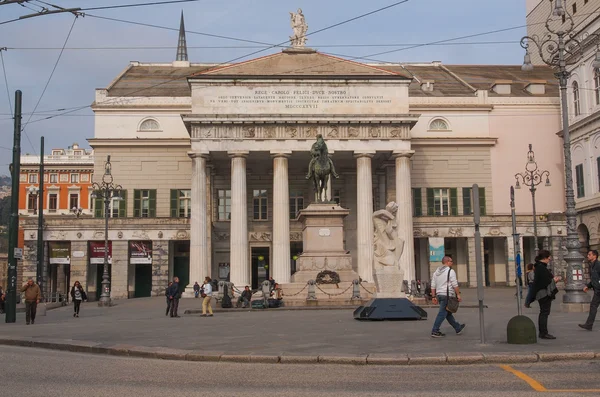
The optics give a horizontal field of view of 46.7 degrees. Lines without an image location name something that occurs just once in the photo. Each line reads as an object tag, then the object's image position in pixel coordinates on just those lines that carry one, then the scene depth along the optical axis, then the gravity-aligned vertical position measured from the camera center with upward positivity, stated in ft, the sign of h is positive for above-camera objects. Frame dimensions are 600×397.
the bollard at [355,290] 100.14 -3.42
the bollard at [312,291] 98.84 -3.44
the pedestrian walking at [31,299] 77.00 -3.05
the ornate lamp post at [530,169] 195.64 +26.23
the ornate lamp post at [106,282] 132.87 -2.26
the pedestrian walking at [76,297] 94.63 -3.60
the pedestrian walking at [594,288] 52.26 -1.98
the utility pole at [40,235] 134.09 +7.07
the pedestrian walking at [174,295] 89.20 -3.39
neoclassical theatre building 160.76 +26.86
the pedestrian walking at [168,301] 90.35 -4.30
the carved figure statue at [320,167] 105.09 +14.97
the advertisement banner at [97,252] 182.72 +4.77
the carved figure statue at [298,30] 172.44 +59.22
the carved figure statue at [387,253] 81.66 +1.55
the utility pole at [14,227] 80.28 +5.25
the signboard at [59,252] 185.06 +4.98
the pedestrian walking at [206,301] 88.53 -4.10
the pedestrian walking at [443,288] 48.32 -1.61
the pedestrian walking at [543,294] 46.50 -2.04
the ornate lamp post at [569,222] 78.84 +4.74
